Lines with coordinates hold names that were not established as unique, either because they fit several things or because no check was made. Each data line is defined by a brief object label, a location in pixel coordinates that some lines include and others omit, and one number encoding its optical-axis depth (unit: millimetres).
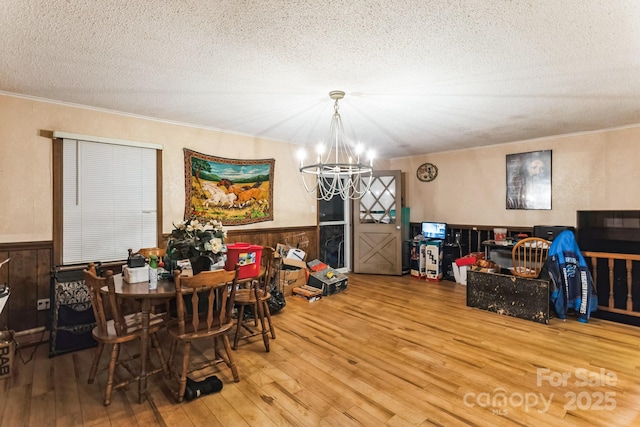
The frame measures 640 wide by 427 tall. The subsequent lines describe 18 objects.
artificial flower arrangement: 2574
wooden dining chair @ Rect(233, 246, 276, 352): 3062
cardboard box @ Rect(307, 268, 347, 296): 4805
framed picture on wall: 5035
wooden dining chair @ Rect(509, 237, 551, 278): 3824
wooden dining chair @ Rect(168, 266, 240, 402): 2229
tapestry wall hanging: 4266
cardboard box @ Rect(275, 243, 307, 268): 4801
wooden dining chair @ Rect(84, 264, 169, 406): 2207
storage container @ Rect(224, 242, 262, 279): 2898
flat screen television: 6021
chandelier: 4507
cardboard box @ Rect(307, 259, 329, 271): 5286
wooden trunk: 3691
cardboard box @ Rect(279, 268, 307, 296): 4660
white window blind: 3371
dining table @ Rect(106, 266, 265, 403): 2266
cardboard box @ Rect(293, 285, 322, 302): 4535
